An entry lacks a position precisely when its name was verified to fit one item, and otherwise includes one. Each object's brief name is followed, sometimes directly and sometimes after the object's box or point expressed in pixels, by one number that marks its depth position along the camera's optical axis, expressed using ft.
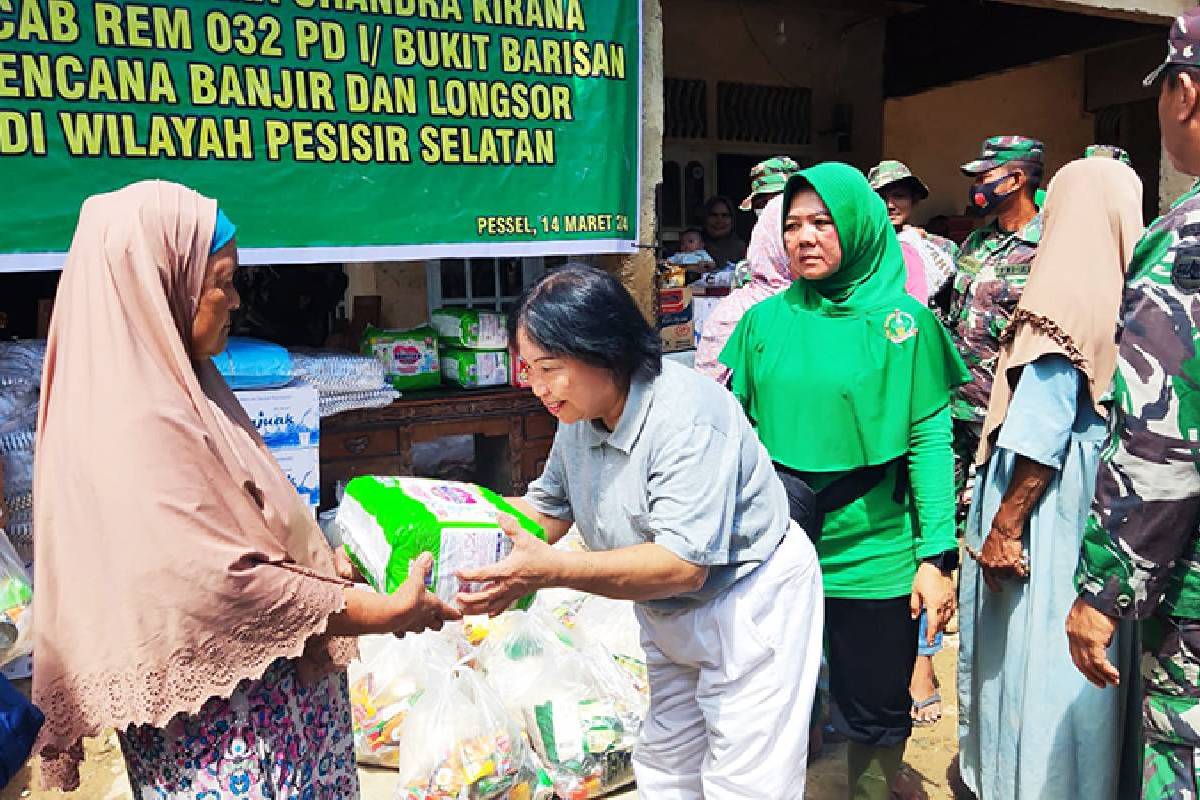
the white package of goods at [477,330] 16.31
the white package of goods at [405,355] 16.02
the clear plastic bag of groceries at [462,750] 8.80
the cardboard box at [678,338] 18.43
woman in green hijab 7.77
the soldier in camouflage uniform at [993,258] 13.17
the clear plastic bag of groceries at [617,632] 10.56
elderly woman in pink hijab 4.77
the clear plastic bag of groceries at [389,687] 9.87
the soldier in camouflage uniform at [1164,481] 5.40
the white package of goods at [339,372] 14.56
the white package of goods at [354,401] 14.70
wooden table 15.30
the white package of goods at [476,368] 16.39
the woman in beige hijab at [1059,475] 7.65
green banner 11.64
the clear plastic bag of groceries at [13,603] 10.21
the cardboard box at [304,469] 13.76
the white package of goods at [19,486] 11.91
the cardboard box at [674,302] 18.31
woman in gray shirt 5.91
